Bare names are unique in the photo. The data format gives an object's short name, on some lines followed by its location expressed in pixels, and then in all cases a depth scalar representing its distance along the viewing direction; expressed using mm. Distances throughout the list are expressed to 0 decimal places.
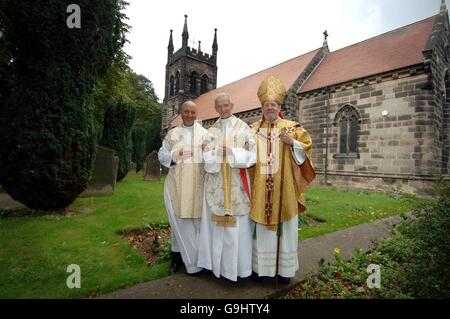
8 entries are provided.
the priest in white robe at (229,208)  3037
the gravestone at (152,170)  15203
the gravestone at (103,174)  8609
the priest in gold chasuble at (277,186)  3027
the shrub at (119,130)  13594
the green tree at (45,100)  5836
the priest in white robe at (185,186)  3299
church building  12141
